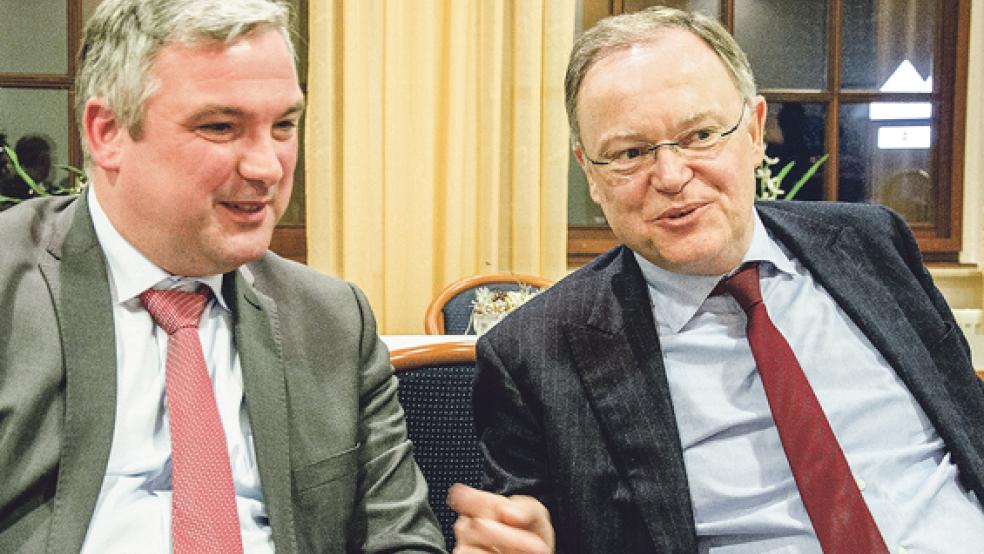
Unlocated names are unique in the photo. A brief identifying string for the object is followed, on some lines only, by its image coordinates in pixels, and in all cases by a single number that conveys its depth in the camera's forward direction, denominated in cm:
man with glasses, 121
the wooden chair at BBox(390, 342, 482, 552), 138
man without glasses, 103
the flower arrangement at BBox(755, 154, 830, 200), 348
